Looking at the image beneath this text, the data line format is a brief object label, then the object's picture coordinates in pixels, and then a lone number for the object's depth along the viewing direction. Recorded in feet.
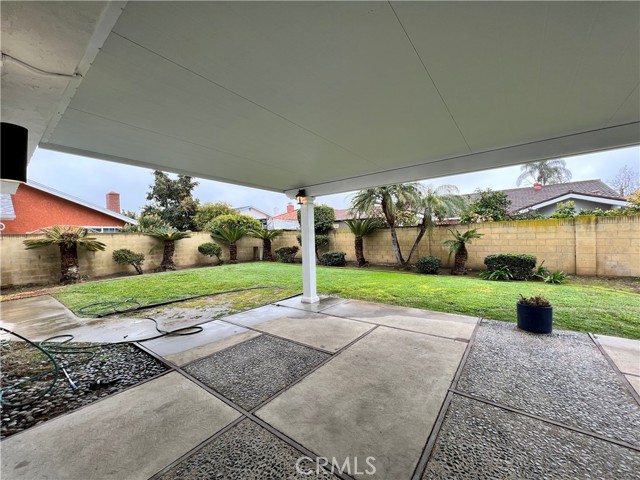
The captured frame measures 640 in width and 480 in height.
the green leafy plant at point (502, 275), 23.99
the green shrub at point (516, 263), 23.65
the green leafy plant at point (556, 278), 21.85
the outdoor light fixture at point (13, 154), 5.25
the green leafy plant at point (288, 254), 42.04
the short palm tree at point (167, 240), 34.37
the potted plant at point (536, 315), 11.48
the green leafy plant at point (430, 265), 28.27
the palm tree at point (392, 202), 29.25
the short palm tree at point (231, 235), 41.01
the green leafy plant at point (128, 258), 30.71
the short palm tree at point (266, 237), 43.93
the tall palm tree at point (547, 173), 64.39
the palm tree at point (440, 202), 28.30
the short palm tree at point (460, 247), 26.81
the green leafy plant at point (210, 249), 39.20
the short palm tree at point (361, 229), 34.22
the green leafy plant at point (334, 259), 36.97
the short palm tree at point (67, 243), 25.14
